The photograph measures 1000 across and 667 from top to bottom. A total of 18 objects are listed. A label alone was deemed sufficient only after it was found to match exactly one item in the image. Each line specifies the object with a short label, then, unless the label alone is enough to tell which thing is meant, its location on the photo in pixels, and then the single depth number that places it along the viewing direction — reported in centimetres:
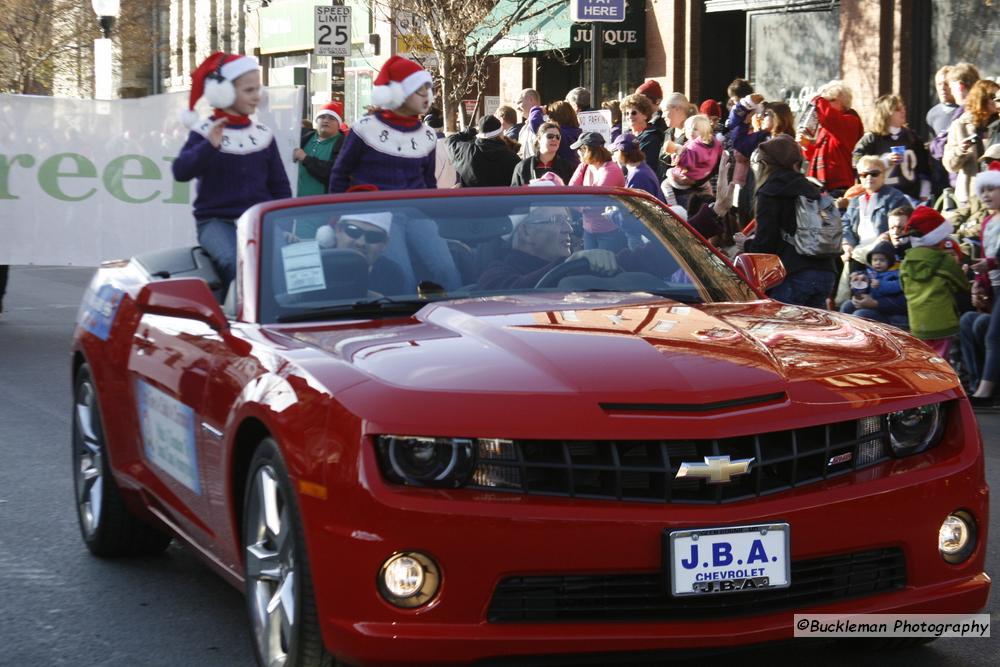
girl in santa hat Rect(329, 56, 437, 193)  989
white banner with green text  1578
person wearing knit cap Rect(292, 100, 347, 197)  1634
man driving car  552
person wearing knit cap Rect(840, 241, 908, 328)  1161
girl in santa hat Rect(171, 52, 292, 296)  945
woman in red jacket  1506
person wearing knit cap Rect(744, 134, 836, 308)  1148
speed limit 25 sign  2320
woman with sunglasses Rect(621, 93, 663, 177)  1581
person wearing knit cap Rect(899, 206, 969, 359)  1102
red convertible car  405
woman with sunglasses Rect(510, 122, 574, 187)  1485
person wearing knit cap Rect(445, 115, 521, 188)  1574
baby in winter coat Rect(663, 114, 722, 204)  1430
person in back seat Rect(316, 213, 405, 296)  536
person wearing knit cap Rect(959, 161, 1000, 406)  1075
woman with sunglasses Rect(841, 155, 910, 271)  1252
